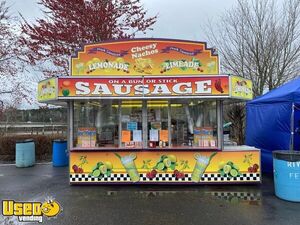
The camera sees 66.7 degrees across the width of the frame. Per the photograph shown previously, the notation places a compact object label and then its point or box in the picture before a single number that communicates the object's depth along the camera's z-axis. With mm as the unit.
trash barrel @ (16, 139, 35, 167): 8801
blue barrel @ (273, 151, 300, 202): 5051
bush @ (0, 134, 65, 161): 10279
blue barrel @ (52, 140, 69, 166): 8844
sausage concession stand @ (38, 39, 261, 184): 5872
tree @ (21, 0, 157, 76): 11294
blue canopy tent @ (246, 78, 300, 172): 6510
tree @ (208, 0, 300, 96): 11798
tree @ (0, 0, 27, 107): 11196
